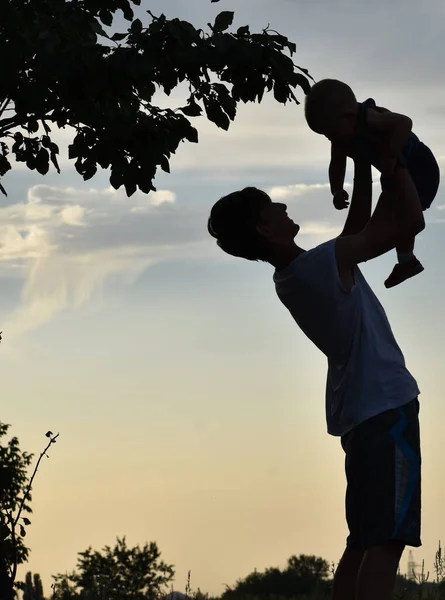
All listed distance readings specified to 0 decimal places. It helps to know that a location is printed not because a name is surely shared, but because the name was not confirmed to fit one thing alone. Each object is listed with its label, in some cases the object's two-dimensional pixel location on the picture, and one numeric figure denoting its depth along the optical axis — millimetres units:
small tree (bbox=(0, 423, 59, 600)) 9258
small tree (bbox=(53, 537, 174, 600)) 22141
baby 4648
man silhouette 4434
